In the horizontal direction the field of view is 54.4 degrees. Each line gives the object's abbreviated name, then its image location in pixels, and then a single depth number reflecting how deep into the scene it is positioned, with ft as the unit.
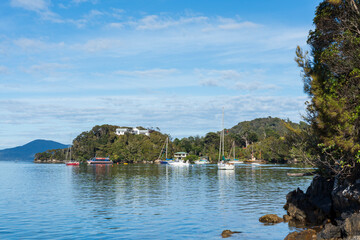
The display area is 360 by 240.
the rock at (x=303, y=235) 77.05
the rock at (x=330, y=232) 73.46
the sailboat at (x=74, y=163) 631.40
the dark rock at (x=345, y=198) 75.19
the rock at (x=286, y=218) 99.14
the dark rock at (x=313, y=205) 94.17
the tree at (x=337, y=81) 71.41
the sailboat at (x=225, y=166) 369.09
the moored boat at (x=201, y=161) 631.56
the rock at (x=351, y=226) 68.49
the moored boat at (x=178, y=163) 554.01
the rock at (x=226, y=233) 85.06
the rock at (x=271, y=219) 98.14
